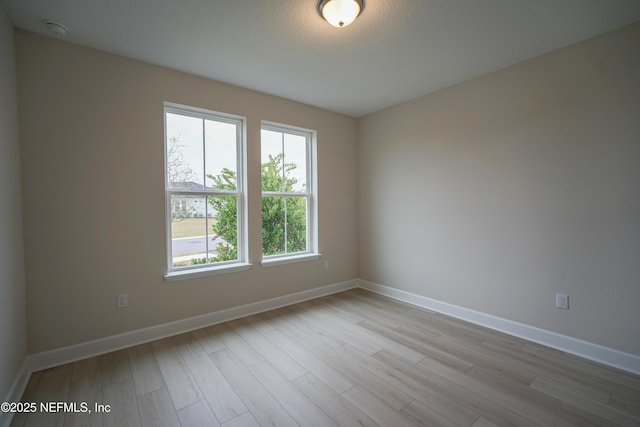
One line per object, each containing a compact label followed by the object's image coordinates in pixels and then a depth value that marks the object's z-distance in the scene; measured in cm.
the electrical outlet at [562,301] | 240
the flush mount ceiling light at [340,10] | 179
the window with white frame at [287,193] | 352
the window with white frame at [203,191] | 284
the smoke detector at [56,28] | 199
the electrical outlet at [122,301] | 245
